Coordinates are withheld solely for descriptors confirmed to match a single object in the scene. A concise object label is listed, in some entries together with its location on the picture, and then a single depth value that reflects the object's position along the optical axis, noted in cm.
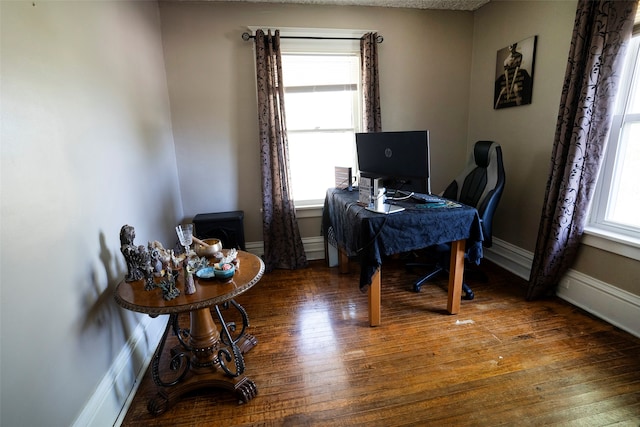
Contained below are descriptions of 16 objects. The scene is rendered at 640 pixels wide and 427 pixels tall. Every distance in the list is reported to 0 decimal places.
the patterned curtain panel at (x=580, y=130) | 177
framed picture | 247
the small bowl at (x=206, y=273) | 144
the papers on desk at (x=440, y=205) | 199
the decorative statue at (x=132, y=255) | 143
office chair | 227
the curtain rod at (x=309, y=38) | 267
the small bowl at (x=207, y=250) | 166
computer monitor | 178
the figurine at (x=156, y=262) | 147
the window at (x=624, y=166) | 186
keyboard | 214
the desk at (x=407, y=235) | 180
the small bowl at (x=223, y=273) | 140
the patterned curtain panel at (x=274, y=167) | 268
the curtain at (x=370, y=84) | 281
